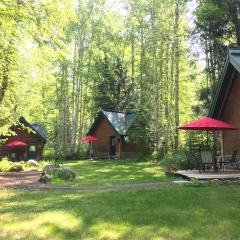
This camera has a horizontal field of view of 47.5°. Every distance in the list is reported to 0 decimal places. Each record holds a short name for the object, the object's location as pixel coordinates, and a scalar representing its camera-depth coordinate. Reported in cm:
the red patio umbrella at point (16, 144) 2236
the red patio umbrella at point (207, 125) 1005
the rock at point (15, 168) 1375
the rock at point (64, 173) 1003
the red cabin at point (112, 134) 2414
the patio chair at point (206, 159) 1038
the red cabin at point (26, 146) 2377
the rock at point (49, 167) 1048
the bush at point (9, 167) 1367
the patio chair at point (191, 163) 1140
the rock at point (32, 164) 1583
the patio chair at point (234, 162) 1075
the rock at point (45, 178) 957
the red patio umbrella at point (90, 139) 2464
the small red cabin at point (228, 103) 1141
